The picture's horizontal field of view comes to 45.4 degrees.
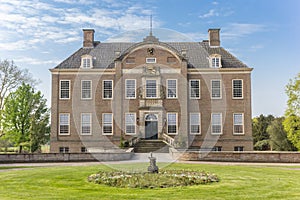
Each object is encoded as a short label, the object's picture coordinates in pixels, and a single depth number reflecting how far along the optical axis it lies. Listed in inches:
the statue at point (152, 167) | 587.3
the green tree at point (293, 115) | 1459.2
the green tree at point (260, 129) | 2149.4
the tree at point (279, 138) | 1791.3
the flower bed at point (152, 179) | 490.6
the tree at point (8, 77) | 1498.5
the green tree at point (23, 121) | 1518.2
